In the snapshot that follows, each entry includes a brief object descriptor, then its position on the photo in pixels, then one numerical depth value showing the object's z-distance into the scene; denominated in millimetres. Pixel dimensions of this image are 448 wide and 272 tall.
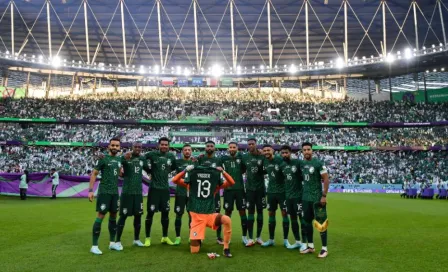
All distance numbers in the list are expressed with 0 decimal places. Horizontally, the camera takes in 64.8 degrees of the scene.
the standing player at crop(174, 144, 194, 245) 9086
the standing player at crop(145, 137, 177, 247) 8766
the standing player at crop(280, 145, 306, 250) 8383
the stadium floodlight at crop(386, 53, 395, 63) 43894
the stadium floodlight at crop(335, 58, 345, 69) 47622
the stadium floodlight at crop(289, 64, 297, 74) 49594
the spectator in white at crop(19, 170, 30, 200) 20734
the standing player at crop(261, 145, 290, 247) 8703
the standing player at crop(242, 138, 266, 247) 8977
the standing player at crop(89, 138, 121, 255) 7918
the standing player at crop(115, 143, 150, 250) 8406
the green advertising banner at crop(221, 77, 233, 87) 51206
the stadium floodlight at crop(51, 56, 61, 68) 47906
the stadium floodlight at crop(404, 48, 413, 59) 42441
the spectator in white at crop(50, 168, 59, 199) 21672
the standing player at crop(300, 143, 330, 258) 7797
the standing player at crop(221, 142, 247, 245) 8945
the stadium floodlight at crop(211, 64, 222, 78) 51219
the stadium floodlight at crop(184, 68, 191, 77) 51750
